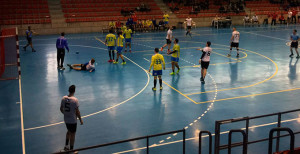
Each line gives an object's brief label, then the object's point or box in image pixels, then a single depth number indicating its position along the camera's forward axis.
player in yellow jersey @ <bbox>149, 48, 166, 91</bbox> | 13.53
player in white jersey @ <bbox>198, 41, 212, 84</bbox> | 15.07
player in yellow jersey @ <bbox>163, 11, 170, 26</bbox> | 37.01
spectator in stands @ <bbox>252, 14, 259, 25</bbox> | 42.32
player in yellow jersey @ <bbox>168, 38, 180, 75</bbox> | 16.12
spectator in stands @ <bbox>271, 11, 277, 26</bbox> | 40.97
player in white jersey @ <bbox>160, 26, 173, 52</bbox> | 23.38
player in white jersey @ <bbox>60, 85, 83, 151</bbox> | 8.12
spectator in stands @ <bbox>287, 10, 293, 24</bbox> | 42.16
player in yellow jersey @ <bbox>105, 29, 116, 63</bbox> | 19.55
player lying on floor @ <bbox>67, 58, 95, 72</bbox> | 17.59
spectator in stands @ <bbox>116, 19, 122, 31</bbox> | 34.28
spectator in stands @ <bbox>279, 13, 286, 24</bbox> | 42.75
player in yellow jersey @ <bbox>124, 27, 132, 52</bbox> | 22.72
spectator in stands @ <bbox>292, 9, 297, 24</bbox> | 42.83
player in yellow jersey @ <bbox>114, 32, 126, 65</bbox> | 19.00
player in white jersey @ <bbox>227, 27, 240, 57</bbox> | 21.06
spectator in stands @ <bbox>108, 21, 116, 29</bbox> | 35.12
